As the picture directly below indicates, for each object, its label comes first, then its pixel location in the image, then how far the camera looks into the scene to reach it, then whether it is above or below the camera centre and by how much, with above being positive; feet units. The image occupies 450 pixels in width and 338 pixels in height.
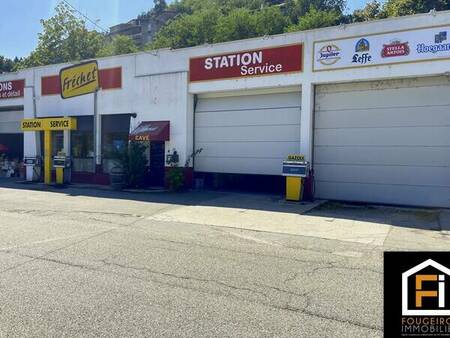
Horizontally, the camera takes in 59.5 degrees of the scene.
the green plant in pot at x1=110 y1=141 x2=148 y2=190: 52.08 -1.62
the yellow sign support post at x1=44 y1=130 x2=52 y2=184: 60.85 -0.41
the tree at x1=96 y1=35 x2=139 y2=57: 164.09 +49.50
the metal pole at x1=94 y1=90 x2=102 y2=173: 59.16 +2.74
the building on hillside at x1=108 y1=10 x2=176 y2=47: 324.60 +114.15
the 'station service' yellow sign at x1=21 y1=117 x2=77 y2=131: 58.44 +4.66
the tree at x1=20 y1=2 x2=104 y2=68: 139.13 +40.69
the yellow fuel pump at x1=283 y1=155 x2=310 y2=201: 40.86 -1.73
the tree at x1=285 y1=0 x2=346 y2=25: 195.00 +77.62
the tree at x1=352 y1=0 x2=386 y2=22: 127.94 +49.85
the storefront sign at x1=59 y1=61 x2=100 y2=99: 59.57 +11.68
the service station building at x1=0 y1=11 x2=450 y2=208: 38.55 +5.75
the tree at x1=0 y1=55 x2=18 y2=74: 177.99 +41.45
